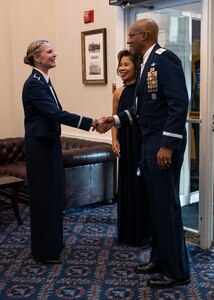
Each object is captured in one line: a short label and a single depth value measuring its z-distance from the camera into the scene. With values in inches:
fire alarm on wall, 207.2
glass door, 147.5
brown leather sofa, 173.6
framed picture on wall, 203.5
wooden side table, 165.1
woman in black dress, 136.8
